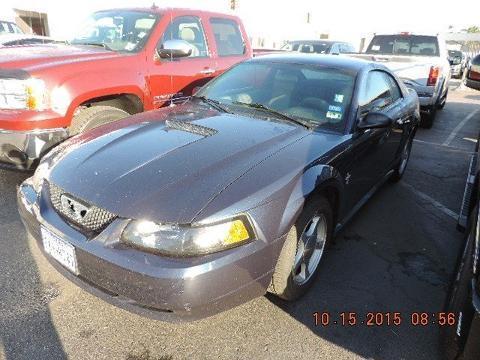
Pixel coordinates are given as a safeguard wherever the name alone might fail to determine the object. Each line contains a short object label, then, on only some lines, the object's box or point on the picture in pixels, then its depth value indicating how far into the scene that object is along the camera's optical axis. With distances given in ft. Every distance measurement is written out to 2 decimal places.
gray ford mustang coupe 6.50
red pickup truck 11.73
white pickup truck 25.17
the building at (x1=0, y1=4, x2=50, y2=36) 63.05
